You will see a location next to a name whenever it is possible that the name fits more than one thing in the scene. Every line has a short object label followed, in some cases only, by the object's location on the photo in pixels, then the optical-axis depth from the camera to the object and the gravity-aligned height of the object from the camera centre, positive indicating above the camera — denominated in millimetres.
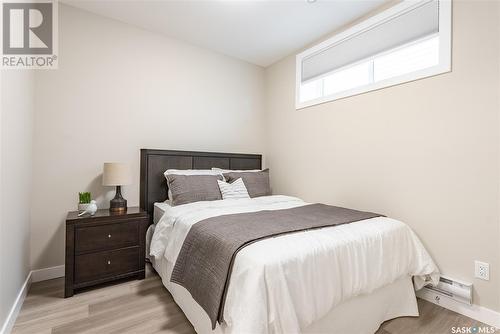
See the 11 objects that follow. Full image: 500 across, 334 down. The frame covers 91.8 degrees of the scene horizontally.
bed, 1100 -620
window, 2035 +1144
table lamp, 2305 -162
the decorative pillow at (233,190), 2697 -291
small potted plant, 2211 -364
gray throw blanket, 1267 -462
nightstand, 2004 -757
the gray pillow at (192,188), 2488 -263
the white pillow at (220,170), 3045 -79
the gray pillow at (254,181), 2928 -206
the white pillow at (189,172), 2672 -99
